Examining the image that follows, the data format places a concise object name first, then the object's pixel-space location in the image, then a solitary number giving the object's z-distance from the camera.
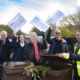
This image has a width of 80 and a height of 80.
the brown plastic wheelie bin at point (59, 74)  1.78
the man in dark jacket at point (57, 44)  3.12
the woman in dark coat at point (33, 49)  2.92
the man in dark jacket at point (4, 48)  3.16
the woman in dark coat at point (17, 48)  3.08
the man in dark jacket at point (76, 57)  1.87
